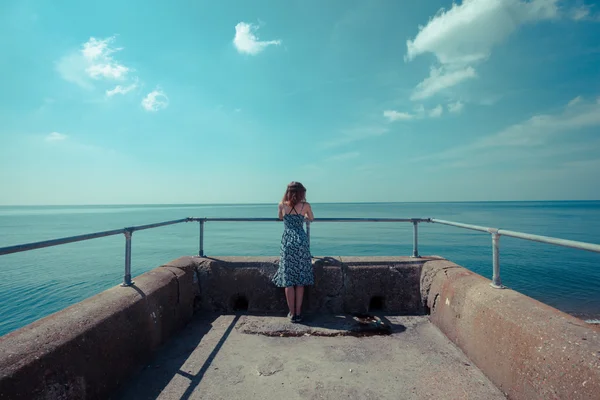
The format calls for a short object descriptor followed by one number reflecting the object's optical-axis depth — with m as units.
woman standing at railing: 3.91
